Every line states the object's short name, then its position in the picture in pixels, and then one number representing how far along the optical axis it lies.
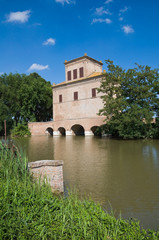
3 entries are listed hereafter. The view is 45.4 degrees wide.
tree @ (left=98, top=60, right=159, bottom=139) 19.50
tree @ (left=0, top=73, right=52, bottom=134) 34.94
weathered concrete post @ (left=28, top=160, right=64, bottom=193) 5.14
